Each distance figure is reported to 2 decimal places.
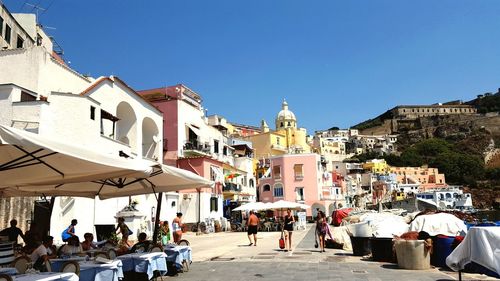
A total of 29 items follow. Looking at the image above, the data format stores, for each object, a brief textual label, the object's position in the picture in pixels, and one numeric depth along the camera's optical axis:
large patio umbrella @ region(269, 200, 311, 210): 30.03
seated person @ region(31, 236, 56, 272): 7.78
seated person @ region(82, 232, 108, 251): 11.69
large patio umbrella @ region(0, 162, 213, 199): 11.08
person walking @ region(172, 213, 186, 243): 18.84
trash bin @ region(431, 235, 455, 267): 12.20
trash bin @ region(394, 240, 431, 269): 11.91
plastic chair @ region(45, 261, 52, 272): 7.55
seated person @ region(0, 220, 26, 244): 11.92
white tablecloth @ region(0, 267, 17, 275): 7.05
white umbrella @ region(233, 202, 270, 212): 30.07
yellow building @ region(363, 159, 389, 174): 129.12
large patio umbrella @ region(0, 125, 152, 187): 6.06
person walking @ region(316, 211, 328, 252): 16.94
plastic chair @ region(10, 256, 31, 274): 7.85
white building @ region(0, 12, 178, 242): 20.17
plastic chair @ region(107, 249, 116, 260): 10.09
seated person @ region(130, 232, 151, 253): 10.99
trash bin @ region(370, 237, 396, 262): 13.55
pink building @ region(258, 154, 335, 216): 61.25
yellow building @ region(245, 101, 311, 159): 81.25
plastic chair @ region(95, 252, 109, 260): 9.21
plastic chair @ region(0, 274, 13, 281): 5.70
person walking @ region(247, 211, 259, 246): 20.45
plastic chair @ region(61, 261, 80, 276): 7.42
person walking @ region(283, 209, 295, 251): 17.45
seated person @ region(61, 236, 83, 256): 10.11
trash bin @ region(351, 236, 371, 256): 15.55
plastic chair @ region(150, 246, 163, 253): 10.74
